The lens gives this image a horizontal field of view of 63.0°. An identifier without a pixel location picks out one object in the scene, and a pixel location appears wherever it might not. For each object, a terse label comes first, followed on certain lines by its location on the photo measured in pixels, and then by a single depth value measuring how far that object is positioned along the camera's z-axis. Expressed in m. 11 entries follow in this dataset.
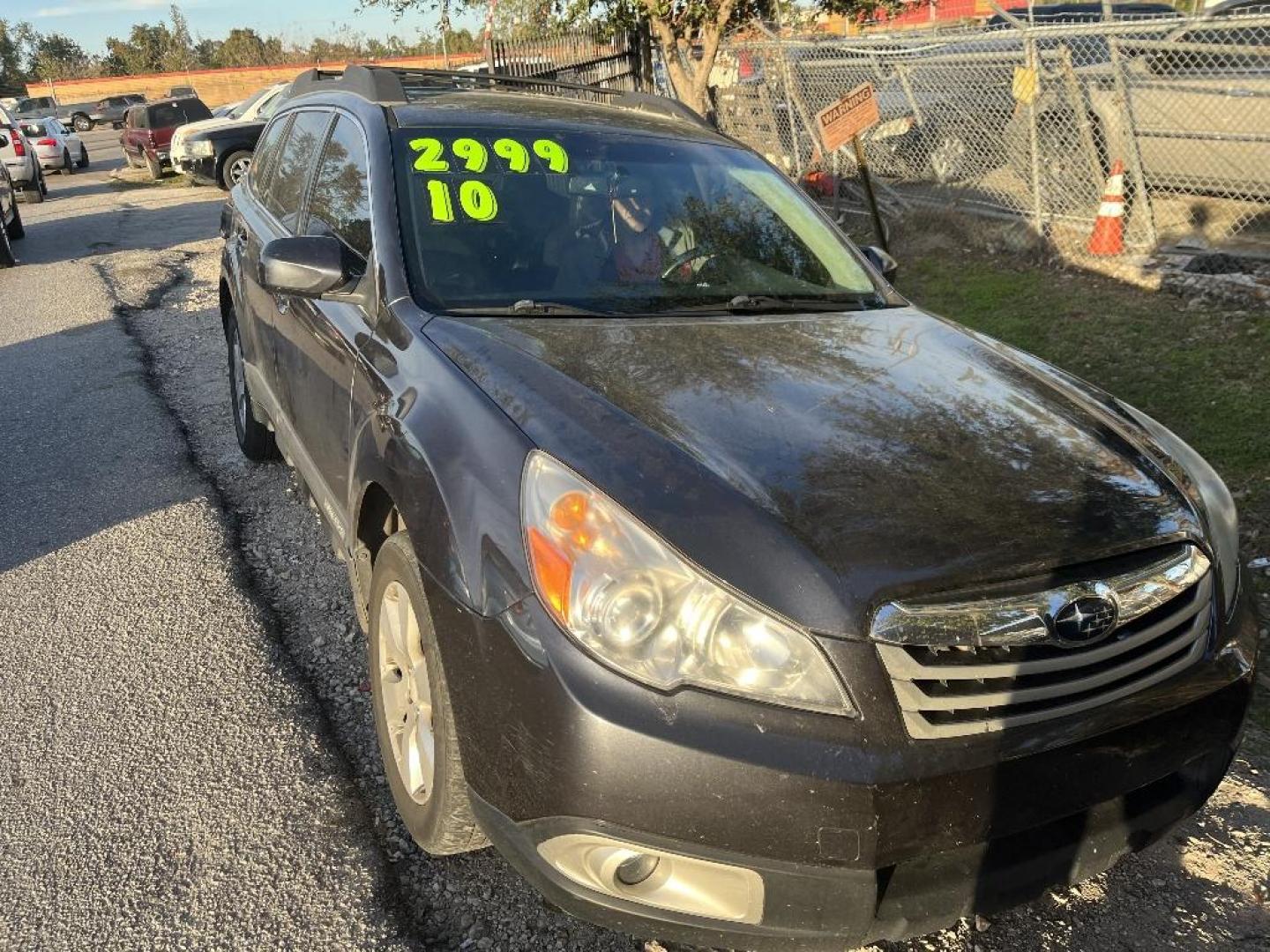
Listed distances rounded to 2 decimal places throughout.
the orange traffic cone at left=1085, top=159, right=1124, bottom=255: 7.86
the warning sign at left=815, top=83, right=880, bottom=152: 7.08
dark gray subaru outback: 1.87
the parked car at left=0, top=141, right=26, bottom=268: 11.70
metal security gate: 13.62
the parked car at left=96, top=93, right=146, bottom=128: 50.16
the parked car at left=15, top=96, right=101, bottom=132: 47.16
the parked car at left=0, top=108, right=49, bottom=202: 17.20
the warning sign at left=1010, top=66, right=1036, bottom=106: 8.16
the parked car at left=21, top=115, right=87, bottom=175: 23.91
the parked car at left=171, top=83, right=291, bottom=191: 17.81
